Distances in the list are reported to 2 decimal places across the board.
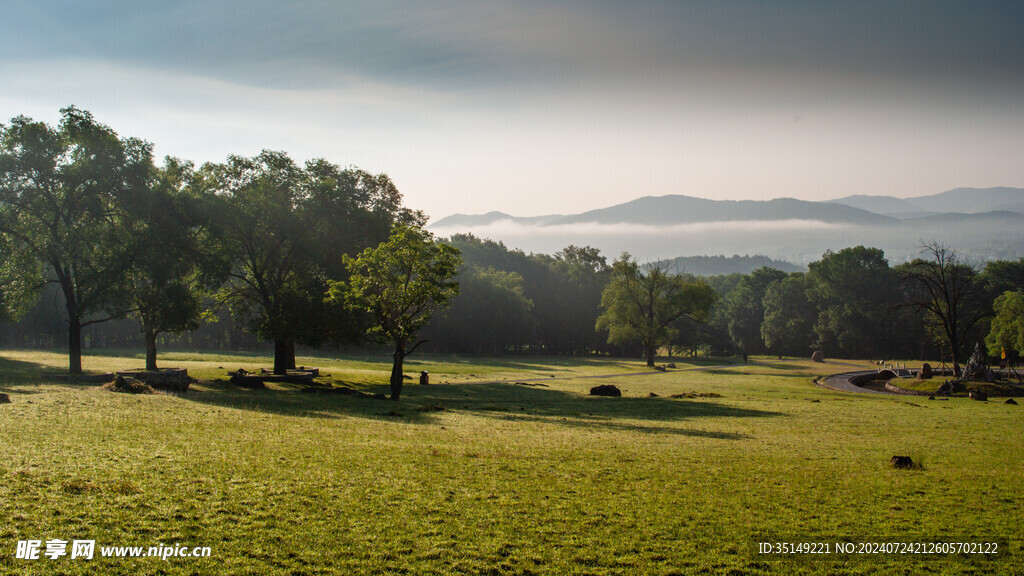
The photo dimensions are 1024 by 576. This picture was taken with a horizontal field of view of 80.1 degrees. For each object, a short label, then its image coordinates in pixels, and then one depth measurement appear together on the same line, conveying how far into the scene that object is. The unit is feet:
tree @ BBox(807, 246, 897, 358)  369.50
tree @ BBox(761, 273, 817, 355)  391.45
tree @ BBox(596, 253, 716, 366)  275.59
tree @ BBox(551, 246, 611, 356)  401.70
